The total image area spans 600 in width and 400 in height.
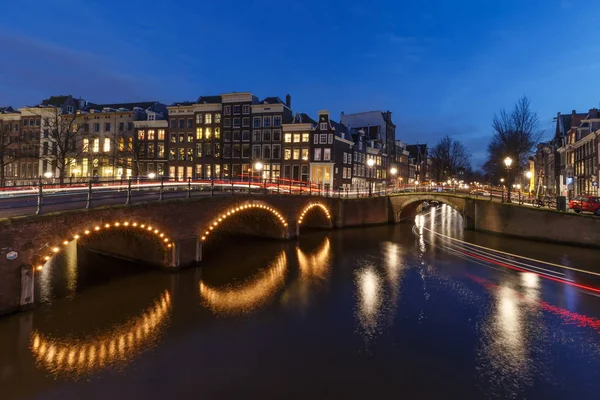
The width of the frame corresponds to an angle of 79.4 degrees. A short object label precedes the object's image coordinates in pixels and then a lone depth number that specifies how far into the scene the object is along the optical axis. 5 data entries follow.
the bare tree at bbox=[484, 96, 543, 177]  45.56
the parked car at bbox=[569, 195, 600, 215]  30.83
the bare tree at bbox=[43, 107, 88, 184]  62.27
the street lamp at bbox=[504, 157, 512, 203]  33.49
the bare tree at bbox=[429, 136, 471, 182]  82.00
